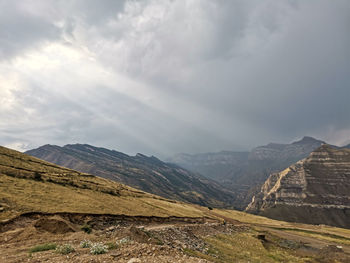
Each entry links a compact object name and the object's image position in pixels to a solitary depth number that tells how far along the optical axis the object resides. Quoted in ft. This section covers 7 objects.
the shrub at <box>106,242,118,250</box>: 55.45
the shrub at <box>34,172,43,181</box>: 204.64
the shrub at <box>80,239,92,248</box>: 59.93
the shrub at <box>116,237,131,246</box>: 59.31
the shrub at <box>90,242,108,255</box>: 50.64
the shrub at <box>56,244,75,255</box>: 53.21
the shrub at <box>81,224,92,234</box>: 104.05
